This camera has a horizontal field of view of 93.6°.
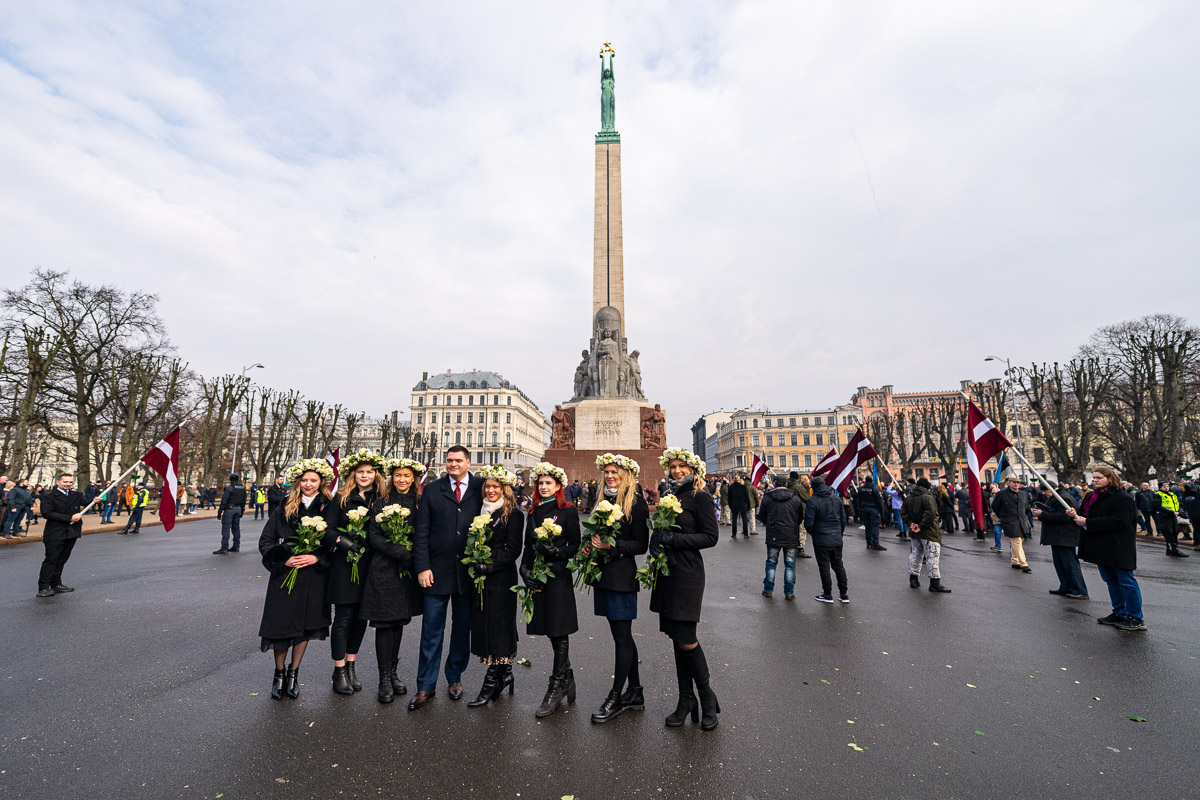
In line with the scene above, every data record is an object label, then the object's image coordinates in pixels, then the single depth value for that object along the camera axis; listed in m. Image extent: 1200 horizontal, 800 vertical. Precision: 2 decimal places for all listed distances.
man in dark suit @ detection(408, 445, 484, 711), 4.55
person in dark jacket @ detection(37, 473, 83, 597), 8.40
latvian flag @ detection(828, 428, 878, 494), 12.32
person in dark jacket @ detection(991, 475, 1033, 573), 11.49
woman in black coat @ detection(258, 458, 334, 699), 4.54
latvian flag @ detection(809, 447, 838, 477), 12.70
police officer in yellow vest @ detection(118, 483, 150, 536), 18.89
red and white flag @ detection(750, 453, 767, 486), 18.94
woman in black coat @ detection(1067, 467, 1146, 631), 6.74
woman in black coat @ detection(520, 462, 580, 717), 4.45
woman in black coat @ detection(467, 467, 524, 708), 4.51
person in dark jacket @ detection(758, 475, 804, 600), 8.53
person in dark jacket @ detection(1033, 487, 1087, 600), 8.51
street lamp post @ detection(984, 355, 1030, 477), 34.44
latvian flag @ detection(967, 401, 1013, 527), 7.98
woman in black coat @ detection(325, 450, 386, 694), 4.73
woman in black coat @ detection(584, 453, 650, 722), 4.30
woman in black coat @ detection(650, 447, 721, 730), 4.12
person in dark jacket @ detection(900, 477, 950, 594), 9.09
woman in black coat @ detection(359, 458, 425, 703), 4.57
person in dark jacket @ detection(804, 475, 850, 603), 8.30
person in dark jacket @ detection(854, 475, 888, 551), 15.26
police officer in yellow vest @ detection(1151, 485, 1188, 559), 13.90
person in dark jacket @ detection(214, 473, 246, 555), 13.73
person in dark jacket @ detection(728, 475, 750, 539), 17.19
